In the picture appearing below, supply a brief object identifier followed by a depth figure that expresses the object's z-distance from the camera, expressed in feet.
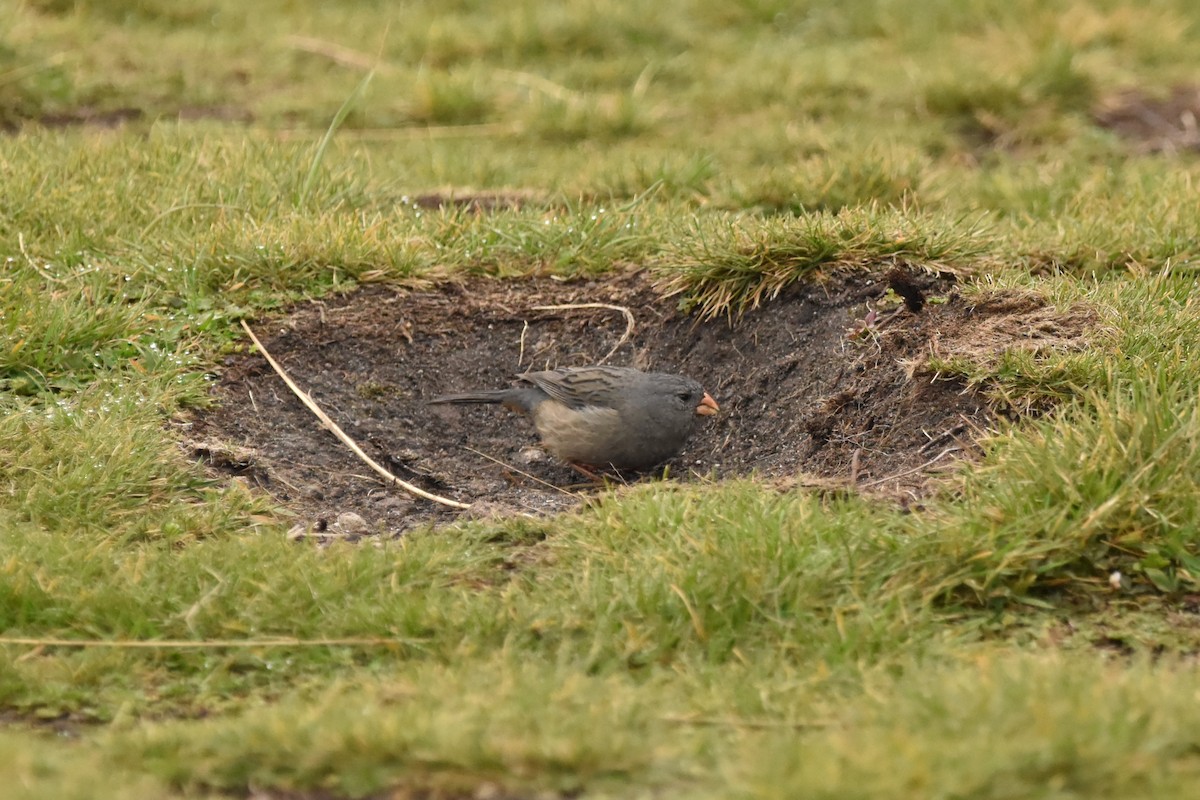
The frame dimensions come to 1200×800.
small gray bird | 36.68
